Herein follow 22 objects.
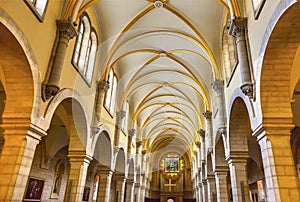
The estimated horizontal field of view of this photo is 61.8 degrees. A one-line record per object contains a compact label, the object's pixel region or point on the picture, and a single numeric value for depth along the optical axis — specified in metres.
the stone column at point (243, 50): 6.74
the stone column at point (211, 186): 15.16
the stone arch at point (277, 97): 5.56
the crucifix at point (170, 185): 35.22
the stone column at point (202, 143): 17.75
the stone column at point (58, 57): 7.13
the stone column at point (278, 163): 5.55
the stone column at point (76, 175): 9.55
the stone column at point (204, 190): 17.95
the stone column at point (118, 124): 14.91
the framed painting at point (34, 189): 13.24
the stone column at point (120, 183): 17.27
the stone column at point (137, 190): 24.65
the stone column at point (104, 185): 13.06
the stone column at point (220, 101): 10.59
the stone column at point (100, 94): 11.41
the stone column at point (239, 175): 9.04
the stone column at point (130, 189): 20.96
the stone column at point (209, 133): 14.33
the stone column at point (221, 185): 11.58
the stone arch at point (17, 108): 6.01
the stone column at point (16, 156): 5.96
